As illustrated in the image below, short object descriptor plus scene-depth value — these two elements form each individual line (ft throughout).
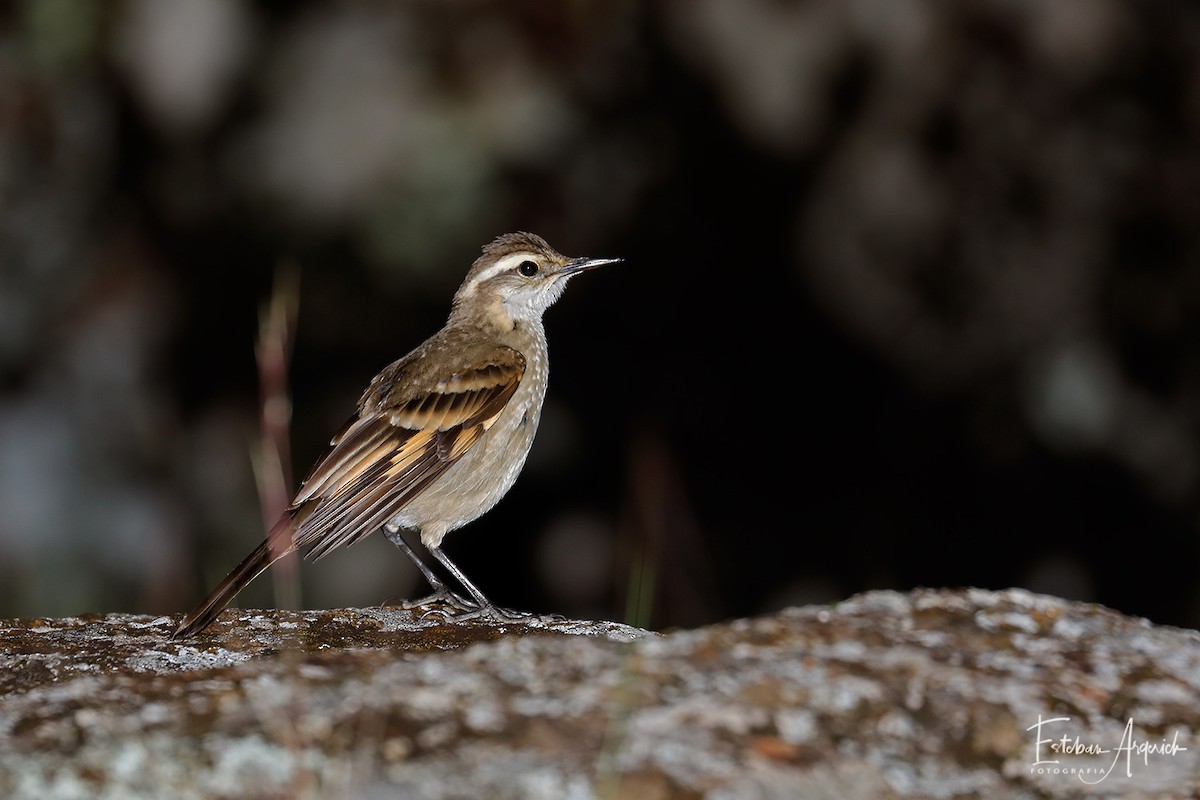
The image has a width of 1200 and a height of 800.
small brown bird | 32.76
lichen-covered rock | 15.79
